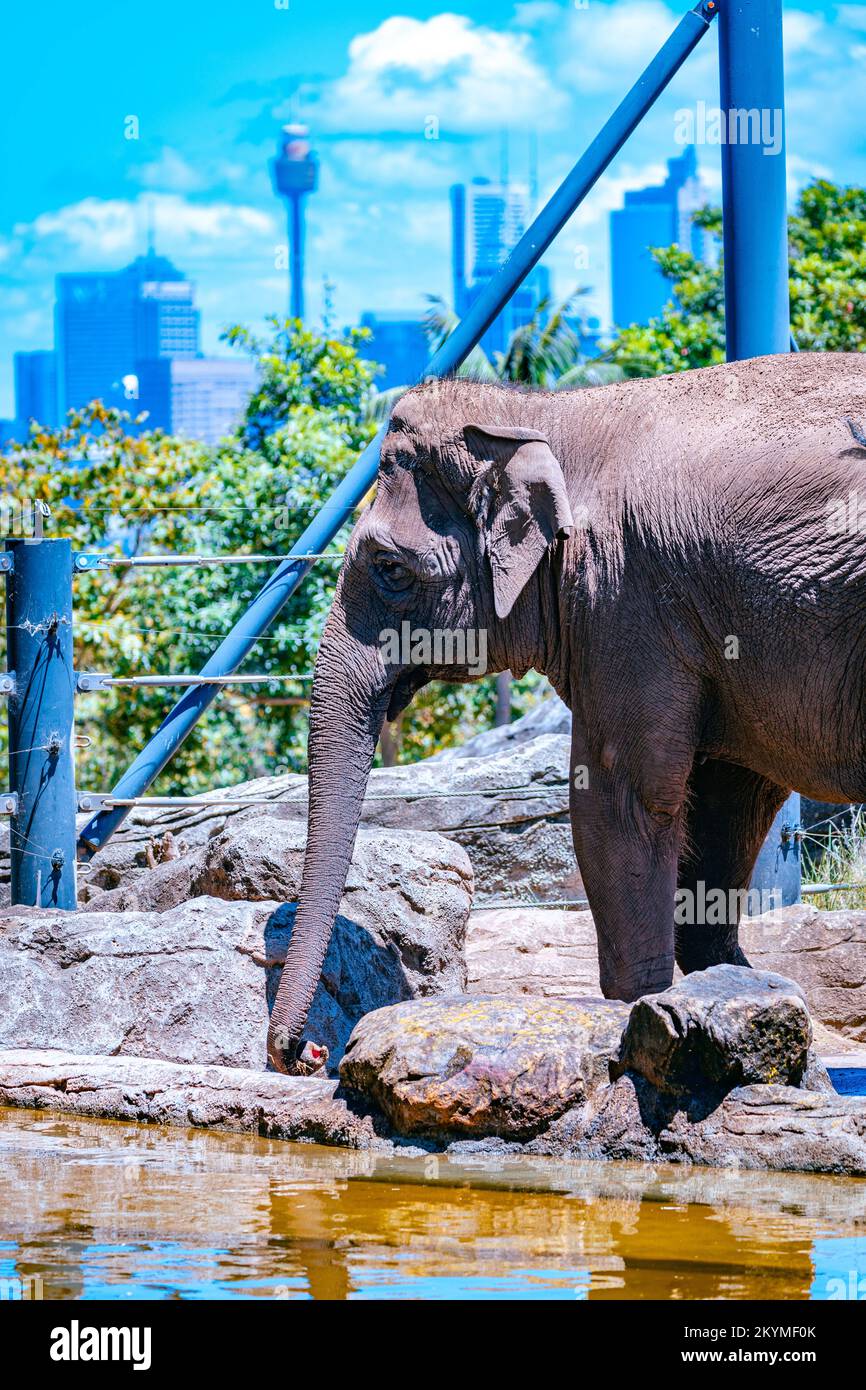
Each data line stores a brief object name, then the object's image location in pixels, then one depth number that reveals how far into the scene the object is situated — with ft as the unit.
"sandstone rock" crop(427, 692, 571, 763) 46.75
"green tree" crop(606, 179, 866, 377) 91.30
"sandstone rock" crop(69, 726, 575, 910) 36.68
